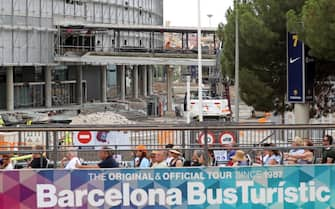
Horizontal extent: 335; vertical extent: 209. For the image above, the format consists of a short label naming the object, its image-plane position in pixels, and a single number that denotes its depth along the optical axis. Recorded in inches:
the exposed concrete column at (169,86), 2882.4
